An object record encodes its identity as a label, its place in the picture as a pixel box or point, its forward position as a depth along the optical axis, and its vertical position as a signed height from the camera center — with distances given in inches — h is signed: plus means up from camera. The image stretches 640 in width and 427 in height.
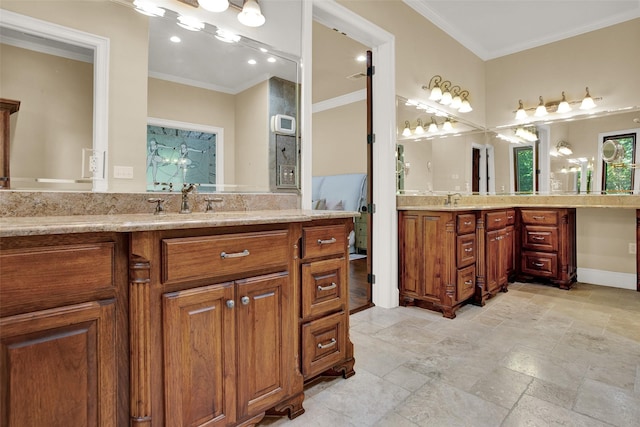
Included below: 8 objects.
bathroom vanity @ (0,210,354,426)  35.5 -13.1
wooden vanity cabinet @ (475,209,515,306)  123.7 -14.3
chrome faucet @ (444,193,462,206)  146.5 +8.2
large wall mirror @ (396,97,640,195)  137.3 +28.4
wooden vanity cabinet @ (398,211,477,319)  110.3 -14.3
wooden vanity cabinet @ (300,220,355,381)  64.4 -16.8
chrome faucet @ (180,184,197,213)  67.1 +3.9
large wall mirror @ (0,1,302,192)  55.6 +23.2
